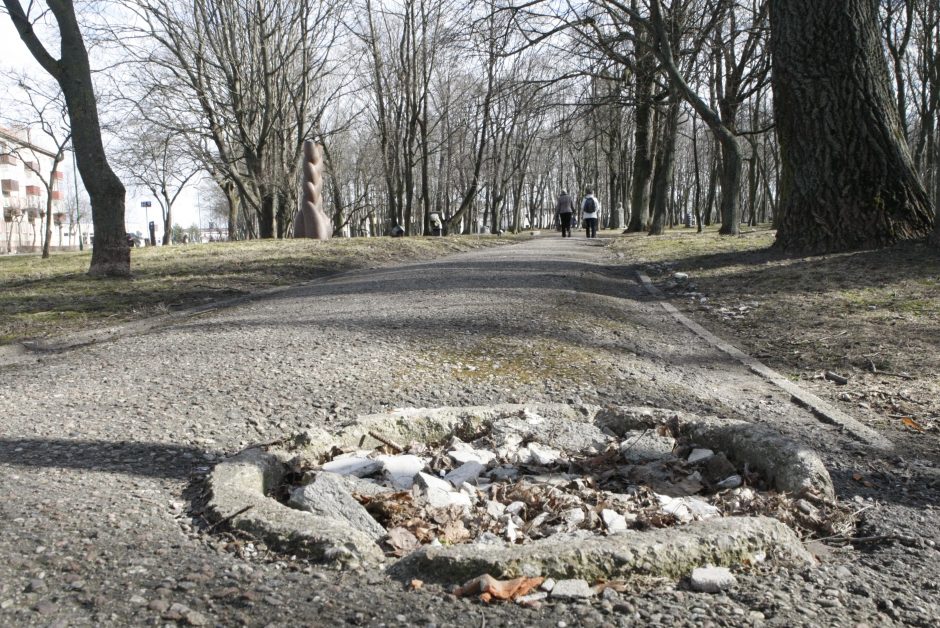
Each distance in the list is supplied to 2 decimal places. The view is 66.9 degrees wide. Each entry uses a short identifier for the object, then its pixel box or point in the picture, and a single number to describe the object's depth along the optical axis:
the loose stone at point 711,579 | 2.04
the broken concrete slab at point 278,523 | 2.17
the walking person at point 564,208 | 25.73
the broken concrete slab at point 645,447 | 3.21
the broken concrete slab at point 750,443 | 2.78
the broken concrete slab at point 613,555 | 2.04
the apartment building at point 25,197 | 63.87
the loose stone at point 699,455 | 3.20
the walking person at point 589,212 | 24.58
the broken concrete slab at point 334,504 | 2.49
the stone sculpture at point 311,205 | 24.88
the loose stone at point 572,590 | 1.96
